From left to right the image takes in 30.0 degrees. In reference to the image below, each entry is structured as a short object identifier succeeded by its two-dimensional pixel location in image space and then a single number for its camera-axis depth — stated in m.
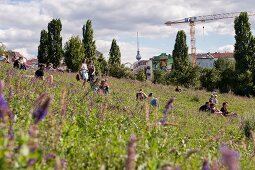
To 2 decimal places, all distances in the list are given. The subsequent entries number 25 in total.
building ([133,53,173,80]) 179.50
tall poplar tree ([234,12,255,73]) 51.56
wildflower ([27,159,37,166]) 2.68
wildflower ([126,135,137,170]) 2.25
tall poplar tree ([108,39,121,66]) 84.88
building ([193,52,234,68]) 176.00
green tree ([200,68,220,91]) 51.31
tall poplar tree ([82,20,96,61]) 66.44
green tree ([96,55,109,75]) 68.36
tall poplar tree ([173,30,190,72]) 76.00
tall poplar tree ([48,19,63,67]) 66.36
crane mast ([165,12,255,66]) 161.48
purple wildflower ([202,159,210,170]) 3.24
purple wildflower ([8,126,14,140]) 3.40
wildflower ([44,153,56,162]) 3.67
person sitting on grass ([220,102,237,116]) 22.71
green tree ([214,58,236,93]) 50.44
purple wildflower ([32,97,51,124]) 2.72
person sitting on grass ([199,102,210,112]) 21.30
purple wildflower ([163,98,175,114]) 4.49
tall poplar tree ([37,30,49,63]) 68.00
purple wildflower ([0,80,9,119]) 3.00
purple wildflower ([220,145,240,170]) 1.92
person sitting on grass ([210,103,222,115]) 20.80
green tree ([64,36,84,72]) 60.76
